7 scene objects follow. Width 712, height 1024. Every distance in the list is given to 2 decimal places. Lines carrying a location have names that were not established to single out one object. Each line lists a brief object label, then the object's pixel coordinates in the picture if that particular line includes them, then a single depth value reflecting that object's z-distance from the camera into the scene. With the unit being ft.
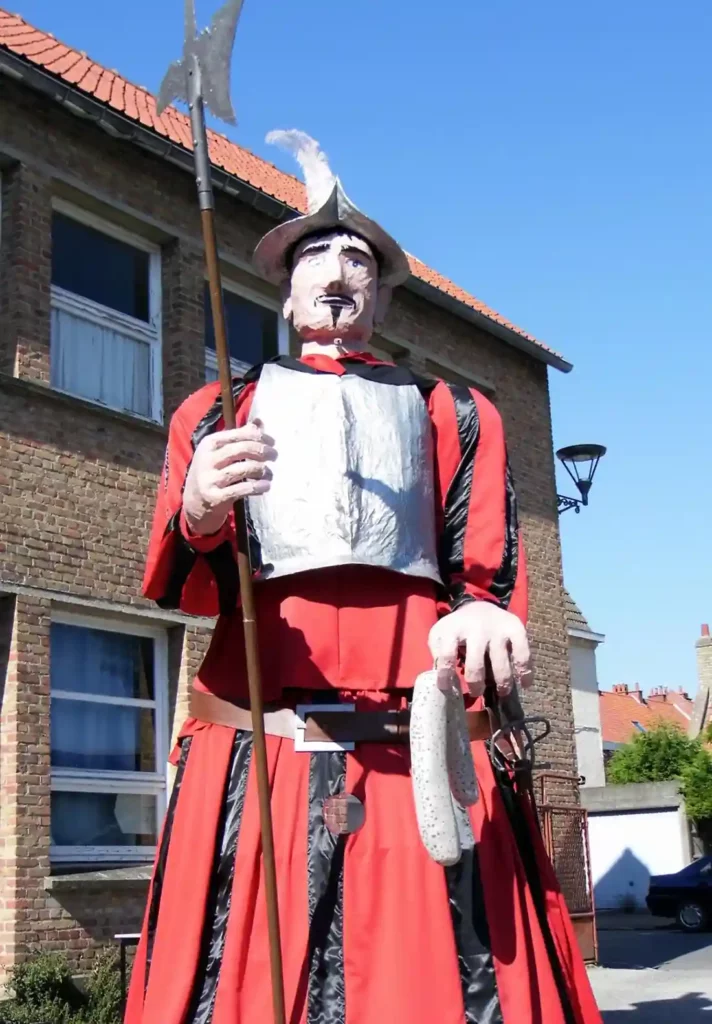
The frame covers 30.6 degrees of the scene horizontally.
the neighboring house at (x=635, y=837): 92.12
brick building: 29.94
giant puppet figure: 8.27
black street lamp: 47.52
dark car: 73.51
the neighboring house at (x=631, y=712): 160.86
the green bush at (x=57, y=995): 27.12
